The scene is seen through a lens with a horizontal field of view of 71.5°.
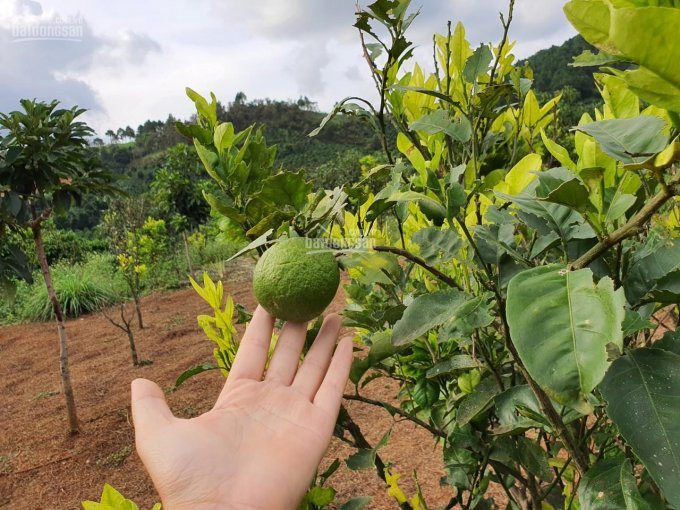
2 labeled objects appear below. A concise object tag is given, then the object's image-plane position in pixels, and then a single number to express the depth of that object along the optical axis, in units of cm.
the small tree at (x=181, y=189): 994
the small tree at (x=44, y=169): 347
